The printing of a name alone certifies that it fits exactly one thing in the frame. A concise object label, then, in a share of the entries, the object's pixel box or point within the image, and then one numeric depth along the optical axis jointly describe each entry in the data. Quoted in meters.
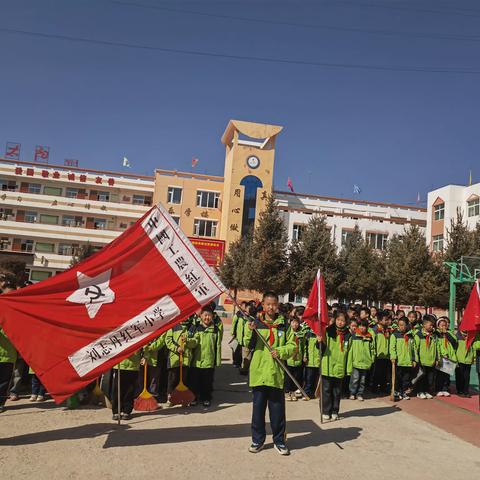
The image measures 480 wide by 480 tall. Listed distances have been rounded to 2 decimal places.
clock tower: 44.91
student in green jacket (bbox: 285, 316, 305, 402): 8.88
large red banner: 5.59
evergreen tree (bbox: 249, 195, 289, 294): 25.77
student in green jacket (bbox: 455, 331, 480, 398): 9.96
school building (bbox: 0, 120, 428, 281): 45.16
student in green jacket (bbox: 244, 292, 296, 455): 5.59
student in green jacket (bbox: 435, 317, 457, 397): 9.81
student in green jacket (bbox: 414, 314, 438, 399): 9.48
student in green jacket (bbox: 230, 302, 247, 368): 10.40
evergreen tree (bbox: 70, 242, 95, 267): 39.29
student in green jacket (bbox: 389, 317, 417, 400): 9.25
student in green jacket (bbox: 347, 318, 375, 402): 9.02
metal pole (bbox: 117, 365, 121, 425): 6.35
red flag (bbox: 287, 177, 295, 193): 55.36
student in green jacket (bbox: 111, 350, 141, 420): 6.81
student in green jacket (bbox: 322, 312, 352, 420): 7.29
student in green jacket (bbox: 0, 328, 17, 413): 6.61
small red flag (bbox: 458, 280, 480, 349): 8.68
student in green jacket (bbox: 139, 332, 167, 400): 7.80
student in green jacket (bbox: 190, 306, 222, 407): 8.02
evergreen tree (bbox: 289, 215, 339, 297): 25.69
